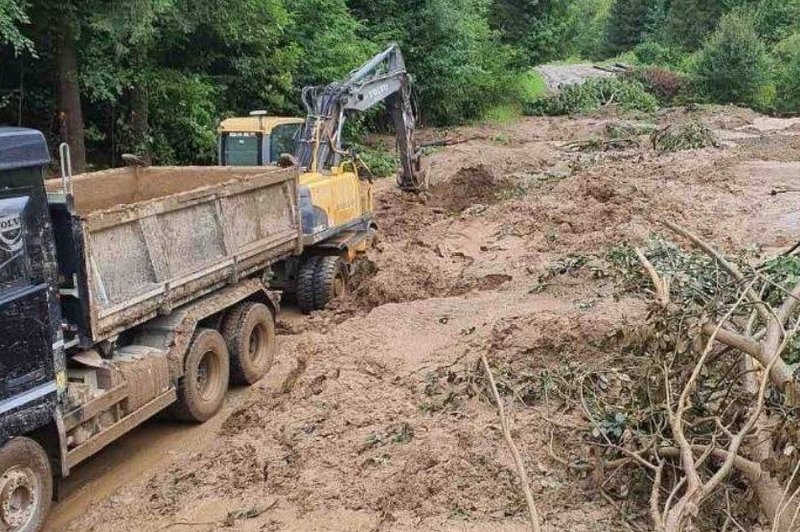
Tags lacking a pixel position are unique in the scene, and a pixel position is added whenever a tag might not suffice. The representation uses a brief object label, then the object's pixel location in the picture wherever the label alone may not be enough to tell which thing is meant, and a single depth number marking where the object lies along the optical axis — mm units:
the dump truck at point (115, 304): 6078
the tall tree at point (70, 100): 15461
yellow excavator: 11562
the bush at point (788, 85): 39781
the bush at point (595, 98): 37219
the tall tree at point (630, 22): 64062
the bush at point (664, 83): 42594
